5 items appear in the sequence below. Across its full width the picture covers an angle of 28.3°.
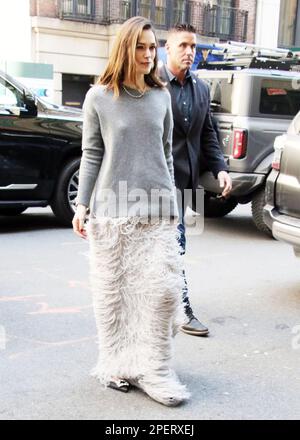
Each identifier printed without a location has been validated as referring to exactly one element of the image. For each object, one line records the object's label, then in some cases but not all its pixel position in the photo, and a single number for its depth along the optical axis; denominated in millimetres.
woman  2848
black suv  6645
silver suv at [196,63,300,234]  7039
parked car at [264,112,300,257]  4719
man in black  3637
